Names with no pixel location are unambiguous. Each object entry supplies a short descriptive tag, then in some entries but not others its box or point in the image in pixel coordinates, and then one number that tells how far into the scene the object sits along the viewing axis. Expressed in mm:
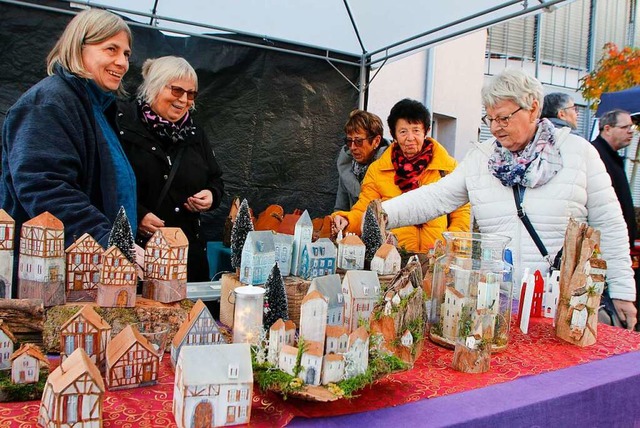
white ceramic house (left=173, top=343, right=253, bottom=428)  1011
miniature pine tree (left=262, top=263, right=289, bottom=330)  1412
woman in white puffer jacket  2078
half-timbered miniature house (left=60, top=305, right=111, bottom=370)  1156
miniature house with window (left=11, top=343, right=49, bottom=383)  1087
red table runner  1070
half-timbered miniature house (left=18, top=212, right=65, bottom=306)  1345
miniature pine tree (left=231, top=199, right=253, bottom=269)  1771
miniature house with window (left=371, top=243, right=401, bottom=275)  1880
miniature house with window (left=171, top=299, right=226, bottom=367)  1261
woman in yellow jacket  2955
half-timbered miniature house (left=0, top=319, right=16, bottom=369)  1147
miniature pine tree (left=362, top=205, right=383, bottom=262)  2012
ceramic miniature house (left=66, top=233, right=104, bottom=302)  1438
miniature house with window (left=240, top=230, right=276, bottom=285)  1578
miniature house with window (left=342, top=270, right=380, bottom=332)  1543
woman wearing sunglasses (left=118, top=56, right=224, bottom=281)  2623
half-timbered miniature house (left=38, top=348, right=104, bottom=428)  936
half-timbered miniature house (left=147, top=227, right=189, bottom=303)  1496
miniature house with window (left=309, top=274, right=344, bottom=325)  1430
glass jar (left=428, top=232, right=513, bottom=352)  1528
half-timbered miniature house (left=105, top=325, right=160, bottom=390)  1169
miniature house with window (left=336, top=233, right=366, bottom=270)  1892
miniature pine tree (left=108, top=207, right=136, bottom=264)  1487
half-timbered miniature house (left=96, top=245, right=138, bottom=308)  1377
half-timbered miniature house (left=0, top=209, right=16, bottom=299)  1330
